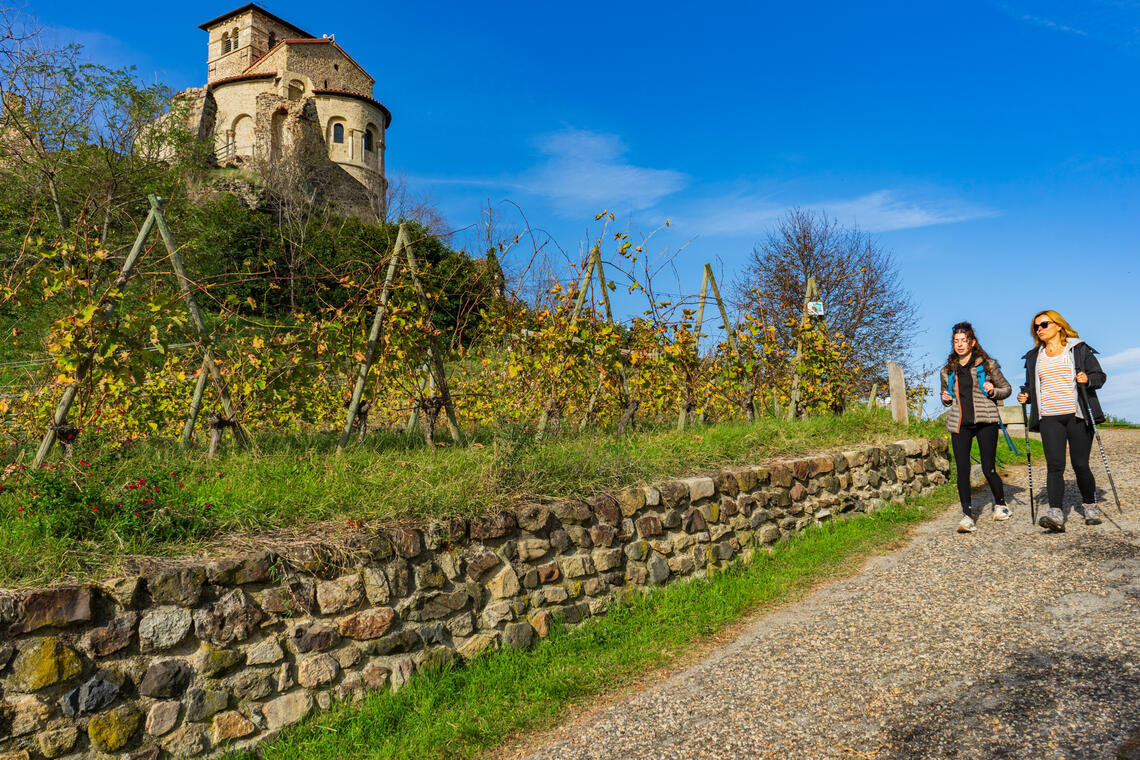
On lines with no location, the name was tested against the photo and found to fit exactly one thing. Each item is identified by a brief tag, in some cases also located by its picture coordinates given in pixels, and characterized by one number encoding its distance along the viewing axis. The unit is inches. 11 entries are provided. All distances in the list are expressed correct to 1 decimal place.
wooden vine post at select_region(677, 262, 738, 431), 372.8
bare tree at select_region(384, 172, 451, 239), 1300.4
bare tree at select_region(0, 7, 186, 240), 701.3
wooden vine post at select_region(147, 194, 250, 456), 210.4
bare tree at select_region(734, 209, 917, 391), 783.1
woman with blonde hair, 241.0
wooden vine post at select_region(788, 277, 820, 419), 397.7
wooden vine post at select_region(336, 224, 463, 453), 238.4
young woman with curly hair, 253.3
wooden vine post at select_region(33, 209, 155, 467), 181.6
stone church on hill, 1446.9
